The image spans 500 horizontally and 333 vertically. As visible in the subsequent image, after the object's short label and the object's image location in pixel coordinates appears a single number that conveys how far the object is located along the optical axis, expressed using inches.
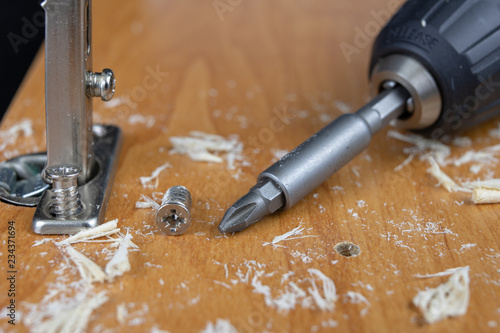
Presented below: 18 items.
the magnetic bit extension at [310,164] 7.8
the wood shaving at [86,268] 7.3
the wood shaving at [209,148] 9.2
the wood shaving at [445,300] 7.0
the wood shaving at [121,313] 6.9
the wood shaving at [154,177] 8.7
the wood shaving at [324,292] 7.0
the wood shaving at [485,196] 8.3
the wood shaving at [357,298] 7.1
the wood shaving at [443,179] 8.6
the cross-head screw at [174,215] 7.7
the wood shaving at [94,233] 7.7
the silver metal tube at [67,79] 7.6
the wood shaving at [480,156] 9.2
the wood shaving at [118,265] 7.3
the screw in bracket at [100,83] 7.9
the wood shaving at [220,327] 6.8
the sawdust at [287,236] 7.8
